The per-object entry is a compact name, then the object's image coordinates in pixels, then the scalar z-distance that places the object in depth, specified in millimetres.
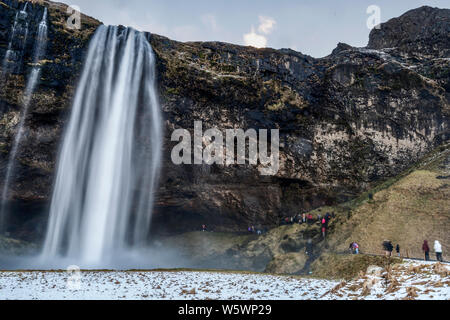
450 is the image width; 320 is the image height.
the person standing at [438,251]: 17617
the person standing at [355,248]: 22056
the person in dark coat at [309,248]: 26494
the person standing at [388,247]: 19469
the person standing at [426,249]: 18781
